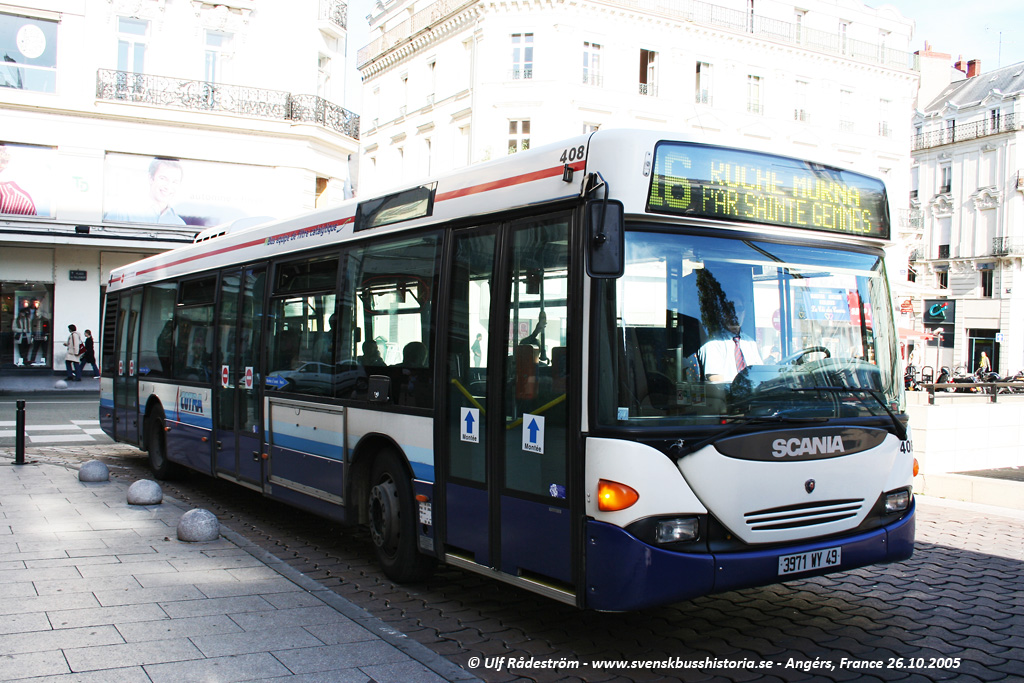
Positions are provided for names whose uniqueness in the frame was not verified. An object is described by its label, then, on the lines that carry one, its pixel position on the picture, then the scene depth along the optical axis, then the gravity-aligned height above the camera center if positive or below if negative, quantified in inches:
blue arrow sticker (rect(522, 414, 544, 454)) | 206.1 -19.2
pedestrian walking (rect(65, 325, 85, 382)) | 1095.6 -12.1
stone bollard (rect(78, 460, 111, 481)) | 423.5 -59.6
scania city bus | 189.2 -5.9
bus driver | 194.9 +0.2
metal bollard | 478.9 -50.4
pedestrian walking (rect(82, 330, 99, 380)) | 1147.9 -7.3
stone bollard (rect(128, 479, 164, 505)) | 365.1 -59.7
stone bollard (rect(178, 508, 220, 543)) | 301.6 -60.5
